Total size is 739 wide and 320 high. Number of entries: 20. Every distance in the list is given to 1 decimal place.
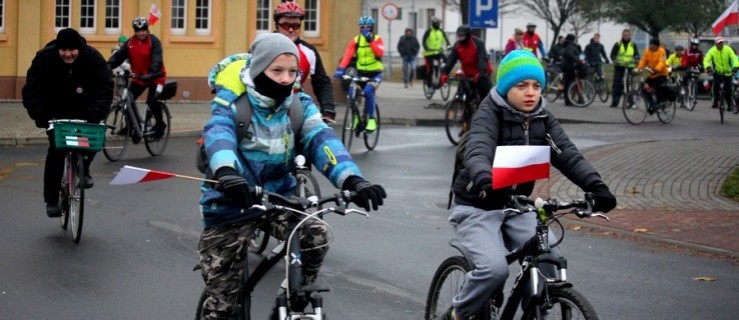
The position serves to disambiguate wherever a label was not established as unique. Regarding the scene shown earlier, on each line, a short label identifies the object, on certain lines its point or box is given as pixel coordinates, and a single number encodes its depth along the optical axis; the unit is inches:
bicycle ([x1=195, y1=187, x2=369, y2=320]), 201.8
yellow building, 1028.5
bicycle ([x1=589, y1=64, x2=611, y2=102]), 1278.3
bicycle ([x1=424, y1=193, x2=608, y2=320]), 214.1
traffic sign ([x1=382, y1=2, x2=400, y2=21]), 1638.8
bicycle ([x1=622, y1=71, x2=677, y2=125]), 968.9
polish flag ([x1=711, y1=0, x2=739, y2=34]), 802.8
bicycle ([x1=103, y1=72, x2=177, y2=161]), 633.6
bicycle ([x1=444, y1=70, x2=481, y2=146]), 743.1
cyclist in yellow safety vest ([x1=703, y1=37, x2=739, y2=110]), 1144.8
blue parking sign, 869.8
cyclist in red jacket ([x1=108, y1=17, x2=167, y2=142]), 636.7
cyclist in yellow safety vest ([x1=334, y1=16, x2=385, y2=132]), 682.8
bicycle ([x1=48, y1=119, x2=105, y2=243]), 396.5
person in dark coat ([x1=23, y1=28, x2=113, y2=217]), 406.9
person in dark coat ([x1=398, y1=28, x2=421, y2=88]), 1534.2
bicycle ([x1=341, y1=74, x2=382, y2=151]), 676.1
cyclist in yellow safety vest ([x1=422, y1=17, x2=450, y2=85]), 1243.8
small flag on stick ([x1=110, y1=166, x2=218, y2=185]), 198.2
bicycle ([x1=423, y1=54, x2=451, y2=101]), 1209.4
